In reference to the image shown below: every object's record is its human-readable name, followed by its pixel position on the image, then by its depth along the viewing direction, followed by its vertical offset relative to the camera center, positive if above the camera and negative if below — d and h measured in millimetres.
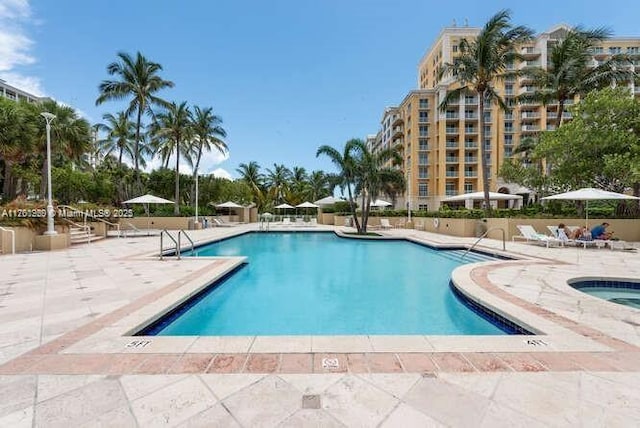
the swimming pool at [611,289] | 5859 -1654
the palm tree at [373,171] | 16406 +2186
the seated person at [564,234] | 11373 -917
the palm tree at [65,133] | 15281 +4057
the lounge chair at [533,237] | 11461 -1093
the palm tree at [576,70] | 16328 +7898
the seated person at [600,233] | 11335 -867
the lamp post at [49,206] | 10291 +118
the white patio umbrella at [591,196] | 10570 +554
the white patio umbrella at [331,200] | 22562 +771
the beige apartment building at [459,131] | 39531 +10905
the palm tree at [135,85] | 20578 +8834
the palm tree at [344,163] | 16380 +2619
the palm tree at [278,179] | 37719 +4125
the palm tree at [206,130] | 24250 +6680
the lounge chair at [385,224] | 21984 -1043
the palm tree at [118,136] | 27078 +6880
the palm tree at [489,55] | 15508 +8316
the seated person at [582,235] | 11180 -931
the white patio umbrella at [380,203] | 21000 +505
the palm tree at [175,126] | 22422 +6470
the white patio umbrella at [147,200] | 17469 +568
